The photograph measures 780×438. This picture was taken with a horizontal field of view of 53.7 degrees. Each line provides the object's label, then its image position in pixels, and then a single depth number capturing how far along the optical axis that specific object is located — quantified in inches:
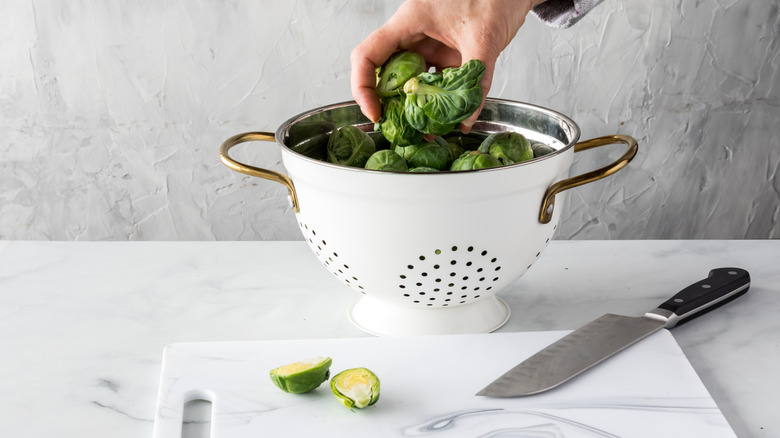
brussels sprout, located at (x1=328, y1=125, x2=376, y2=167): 40.9
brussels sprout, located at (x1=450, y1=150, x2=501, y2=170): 37.3
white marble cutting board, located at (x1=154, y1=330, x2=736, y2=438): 32.2
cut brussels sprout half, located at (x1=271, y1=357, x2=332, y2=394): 33.5
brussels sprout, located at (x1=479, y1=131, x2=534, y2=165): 39.2
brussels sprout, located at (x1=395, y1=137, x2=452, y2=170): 39.3
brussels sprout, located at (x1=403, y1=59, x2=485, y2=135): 36.4
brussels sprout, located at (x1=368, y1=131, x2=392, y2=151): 44.3
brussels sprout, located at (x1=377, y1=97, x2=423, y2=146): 39.9
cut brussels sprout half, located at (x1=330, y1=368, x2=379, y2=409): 32.5
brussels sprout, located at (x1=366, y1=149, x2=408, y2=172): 38.8
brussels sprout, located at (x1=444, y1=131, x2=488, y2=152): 44.4
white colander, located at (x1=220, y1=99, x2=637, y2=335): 35.0
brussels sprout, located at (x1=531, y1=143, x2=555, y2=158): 42.2
